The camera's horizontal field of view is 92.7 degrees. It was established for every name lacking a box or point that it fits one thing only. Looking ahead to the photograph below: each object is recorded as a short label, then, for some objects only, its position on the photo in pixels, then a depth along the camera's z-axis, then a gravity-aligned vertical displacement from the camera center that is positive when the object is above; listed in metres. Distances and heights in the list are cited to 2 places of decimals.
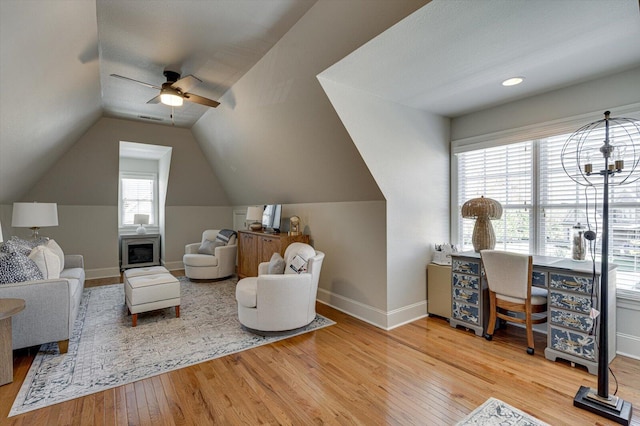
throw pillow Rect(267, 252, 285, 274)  3.66 -0.65
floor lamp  2.09 +0.37
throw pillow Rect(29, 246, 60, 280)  3.08 -0.52
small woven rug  1.98 -1.35
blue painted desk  2.58 -0.83
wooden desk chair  2.92 -0.74
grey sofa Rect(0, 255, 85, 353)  2.64 -0.92
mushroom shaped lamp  3.52 -0.04
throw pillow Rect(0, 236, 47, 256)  2.98 -0.39
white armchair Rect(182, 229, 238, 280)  5.65 -0.88
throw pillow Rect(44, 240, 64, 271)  4.05 -0.52
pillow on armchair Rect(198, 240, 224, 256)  5.90 -0.69
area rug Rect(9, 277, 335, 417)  2.39 -1.35
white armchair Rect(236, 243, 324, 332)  3.22 -0.95
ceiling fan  3.18 +1.29
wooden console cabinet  4.62 -0.57
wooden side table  2.34 -1.04
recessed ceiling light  2.98 +1.32
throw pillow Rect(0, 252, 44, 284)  2.72 -0.54
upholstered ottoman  3.56 -0.99
